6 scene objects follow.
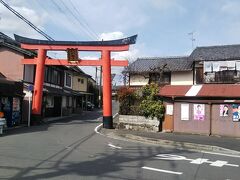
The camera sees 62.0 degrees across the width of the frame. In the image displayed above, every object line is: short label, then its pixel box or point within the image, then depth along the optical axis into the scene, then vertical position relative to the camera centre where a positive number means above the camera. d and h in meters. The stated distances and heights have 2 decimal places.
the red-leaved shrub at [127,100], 14.15 +0.07
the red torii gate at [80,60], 14.07 +3.02
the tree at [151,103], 12.89 -0.12
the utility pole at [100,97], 36.28 +0.55
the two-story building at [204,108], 11.69 -0.35
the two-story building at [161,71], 20.25 +3.14
